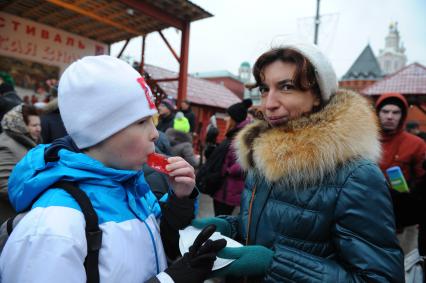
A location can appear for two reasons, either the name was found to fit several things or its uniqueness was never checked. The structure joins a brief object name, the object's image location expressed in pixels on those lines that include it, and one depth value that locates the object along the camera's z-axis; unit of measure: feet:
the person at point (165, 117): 18.94
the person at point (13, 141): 7.78
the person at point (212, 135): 20.99
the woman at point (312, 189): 3.45
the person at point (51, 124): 10.56
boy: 2.66
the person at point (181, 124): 15.52
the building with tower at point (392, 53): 256.73
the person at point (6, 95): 13.66
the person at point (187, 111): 24.16
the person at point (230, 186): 11.49
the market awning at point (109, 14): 22.48
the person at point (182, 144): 14.84
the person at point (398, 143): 10.32
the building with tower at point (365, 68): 143.33
